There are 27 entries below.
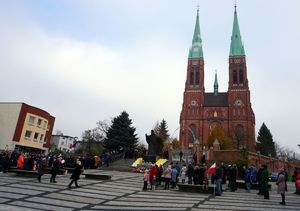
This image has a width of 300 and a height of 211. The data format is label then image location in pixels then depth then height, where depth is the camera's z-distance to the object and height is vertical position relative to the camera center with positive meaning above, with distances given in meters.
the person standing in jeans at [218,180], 9.92 -0.46
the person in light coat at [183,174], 13.03 -0.43
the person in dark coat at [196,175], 12.12 -0.42
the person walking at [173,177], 11.64 -0.60
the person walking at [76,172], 9.79 -0.69
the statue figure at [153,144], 23.58 +2.15
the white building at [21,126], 32.56 +3.97
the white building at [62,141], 75.01 +5.32
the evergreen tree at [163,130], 56.03 +9.23
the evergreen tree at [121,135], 34.56 +4.27
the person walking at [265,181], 9.48 -0.30
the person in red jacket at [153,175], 10.84 -0.57
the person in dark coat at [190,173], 13.22 -0.34
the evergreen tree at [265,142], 55.95 +8.62
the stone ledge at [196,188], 10.37 -0.98
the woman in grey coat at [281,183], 8.37 -0.29
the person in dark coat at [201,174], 11.82 -0.30
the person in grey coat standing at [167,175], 11.42 -0.51
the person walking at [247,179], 11.66 -0.34
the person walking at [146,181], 10.67 -0.87
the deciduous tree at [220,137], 49.40 +7.93
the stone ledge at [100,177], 12.75 -1.03
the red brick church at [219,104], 59.19 +18.77
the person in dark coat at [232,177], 11.52 -0.33
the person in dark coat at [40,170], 10.97 -0.87
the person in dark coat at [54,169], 10.82 -0.73
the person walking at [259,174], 10.26 +0.00
